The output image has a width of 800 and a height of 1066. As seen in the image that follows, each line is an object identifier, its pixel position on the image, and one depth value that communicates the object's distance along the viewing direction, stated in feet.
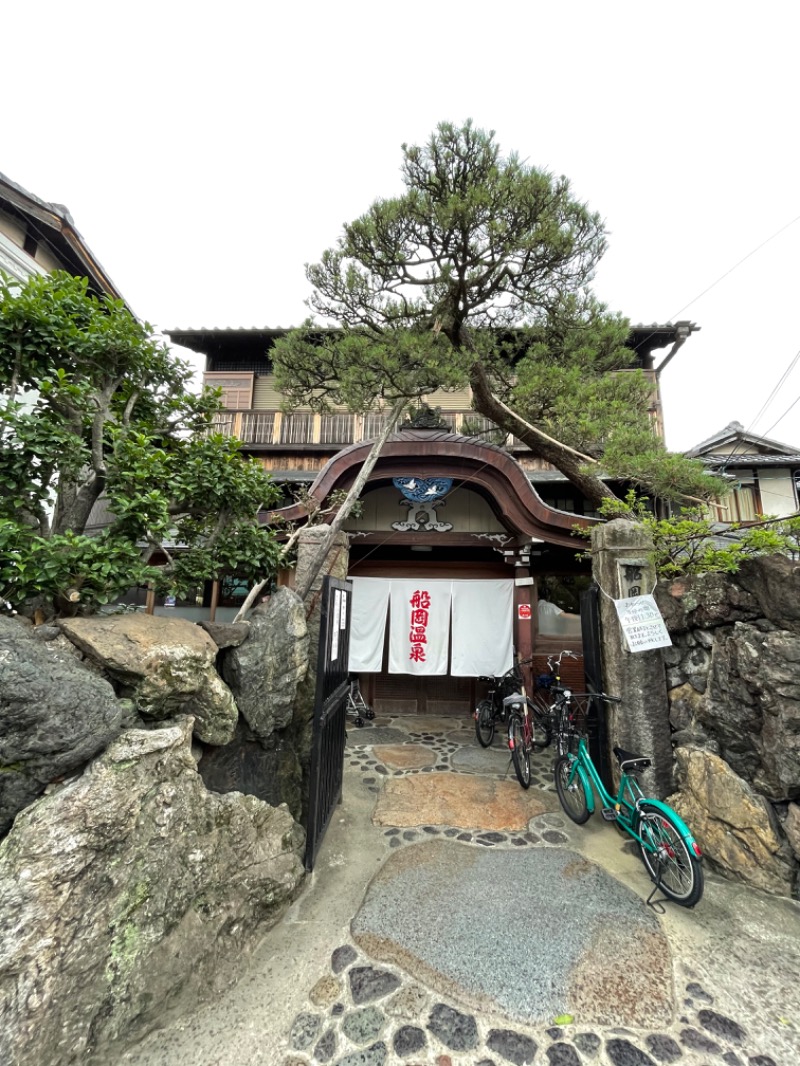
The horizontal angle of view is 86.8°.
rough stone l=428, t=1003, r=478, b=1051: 7.98
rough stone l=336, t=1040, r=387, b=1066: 7.61
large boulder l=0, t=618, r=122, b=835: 7.15
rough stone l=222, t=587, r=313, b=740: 11.73
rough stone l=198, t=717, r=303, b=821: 10.97
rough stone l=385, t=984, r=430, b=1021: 8.53
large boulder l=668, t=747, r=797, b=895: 12.10
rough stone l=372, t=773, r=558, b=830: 15.97
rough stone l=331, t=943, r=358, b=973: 9.64
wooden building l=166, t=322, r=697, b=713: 25.03
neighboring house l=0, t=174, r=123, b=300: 23.26
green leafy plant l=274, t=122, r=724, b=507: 18.45
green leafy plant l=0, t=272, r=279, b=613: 9.16
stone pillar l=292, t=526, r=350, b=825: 14.40
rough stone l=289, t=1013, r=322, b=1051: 7.92
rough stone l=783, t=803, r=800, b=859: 11.82
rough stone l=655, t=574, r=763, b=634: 13.56
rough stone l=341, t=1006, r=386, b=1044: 8.07
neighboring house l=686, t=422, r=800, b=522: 41.09
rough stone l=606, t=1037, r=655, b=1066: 7.67
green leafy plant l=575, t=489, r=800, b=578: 13.52
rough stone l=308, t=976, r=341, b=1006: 8.79
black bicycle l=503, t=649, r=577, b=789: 18.69
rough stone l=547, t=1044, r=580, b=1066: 7.66
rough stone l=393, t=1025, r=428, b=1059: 7.83
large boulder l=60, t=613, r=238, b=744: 8.89
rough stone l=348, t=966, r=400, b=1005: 8.92
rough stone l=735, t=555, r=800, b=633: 12.26
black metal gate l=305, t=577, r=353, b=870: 12.84
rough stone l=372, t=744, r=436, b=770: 21.27
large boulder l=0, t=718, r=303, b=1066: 6.79
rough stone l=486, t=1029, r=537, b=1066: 7.75
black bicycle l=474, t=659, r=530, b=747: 24.43
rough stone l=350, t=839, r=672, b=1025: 8.86
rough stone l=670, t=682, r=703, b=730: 14.62
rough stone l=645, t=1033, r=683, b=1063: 7.74
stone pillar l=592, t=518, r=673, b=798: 14.85
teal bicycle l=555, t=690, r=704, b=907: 11.37
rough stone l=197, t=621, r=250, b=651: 11.60
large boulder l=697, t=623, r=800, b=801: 11.84
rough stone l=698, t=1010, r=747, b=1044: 8.13
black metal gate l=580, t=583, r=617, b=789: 16.47
